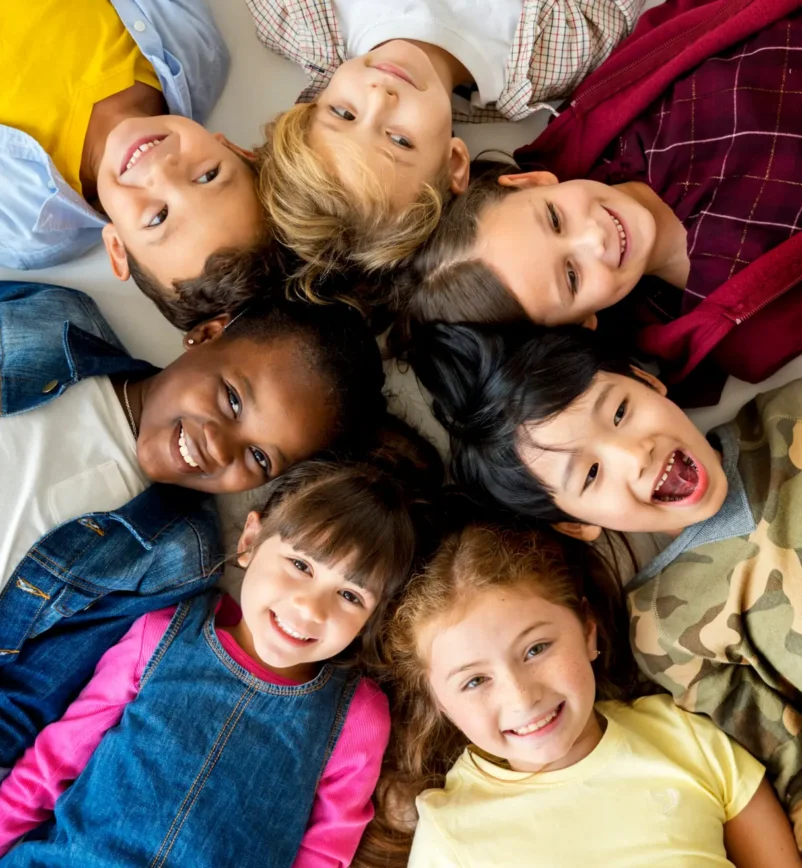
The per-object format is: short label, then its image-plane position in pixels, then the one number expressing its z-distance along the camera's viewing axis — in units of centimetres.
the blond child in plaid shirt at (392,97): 105
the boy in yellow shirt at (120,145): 106
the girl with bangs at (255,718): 106
